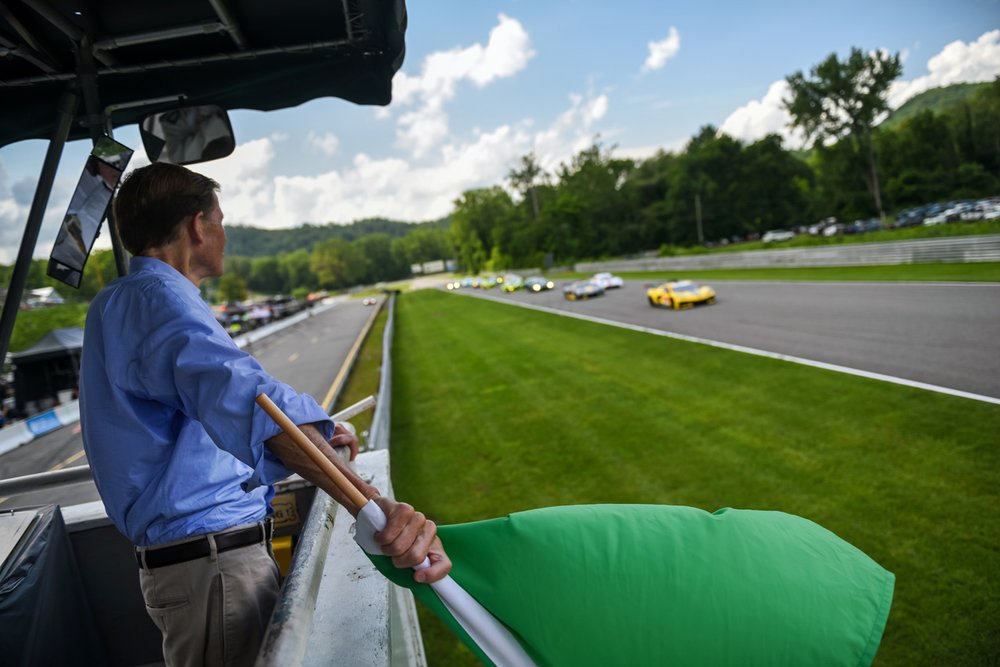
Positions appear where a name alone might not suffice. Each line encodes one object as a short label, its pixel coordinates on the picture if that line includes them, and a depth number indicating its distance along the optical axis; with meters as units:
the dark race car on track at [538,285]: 52.22
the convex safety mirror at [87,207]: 2.84
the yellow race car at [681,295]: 23.39
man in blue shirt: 1.44
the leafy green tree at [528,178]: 116.56
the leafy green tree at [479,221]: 132.38
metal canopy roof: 2.60
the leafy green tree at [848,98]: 66.69
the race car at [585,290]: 35.66
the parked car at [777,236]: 72.11
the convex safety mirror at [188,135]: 3.35
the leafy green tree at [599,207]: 98.56
